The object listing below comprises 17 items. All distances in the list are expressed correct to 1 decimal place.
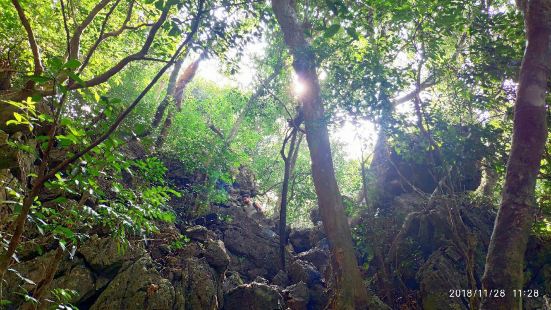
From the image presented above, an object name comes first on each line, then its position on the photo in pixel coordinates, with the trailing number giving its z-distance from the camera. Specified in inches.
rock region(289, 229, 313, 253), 596.5
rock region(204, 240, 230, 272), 384.8
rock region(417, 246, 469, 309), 368.8
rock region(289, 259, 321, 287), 437.4
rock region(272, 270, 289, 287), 454.6
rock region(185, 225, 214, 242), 431.2
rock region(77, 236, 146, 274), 290.4
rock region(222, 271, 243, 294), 400.2
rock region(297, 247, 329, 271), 506.1
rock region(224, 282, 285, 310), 350.0
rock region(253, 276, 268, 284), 411.9
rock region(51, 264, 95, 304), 265.6
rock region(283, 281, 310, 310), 381.4
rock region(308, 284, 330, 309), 406.3
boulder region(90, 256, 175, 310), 278.3
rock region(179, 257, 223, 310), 322.0
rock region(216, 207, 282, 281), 489.7
